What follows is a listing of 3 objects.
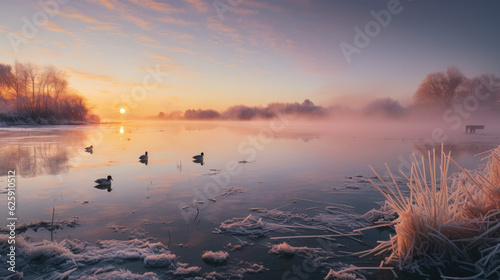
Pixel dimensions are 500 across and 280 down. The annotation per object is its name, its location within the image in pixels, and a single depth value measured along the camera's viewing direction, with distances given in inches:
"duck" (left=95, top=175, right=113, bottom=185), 441.1
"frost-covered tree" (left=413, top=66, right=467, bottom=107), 2331.8
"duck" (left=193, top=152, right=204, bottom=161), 706.1
